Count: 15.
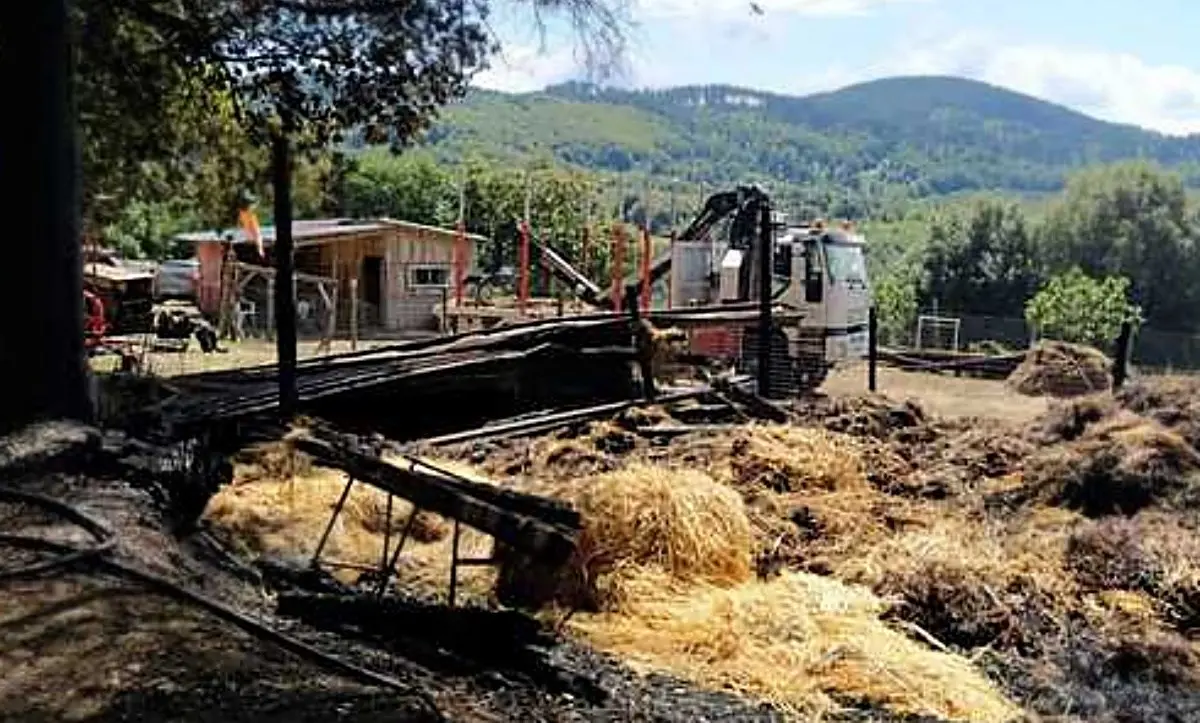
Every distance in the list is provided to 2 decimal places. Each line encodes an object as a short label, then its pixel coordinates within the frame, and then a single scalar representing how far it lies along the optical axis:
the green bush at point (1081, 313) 40.81
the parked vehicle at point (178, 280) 40.12
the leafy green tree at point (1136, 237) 56.72
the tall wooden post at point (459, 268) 28.75
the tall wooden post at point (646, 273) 25.28
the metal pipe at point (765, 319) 17.02
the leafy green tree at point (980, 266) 55.25
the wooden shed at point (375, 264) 38.12
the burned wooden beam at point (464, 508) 6.52
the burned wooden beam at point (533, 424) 13.76
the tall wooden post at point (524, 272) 26.91
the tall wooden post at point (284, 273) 10.68
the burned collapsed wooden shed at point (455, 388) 11.46
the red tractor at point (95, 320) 20.88
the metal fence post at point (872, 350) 21.05
